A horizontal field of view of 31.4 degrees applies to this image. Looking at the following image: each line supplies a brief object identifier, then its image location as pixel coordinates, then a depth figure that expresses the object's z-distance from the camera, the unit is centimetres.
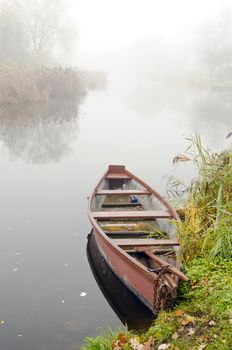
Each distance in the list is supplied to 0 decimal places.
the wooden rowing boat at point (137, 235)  570
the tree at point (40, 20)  4816
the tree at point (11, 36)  4012
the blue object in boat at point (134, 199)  1001
